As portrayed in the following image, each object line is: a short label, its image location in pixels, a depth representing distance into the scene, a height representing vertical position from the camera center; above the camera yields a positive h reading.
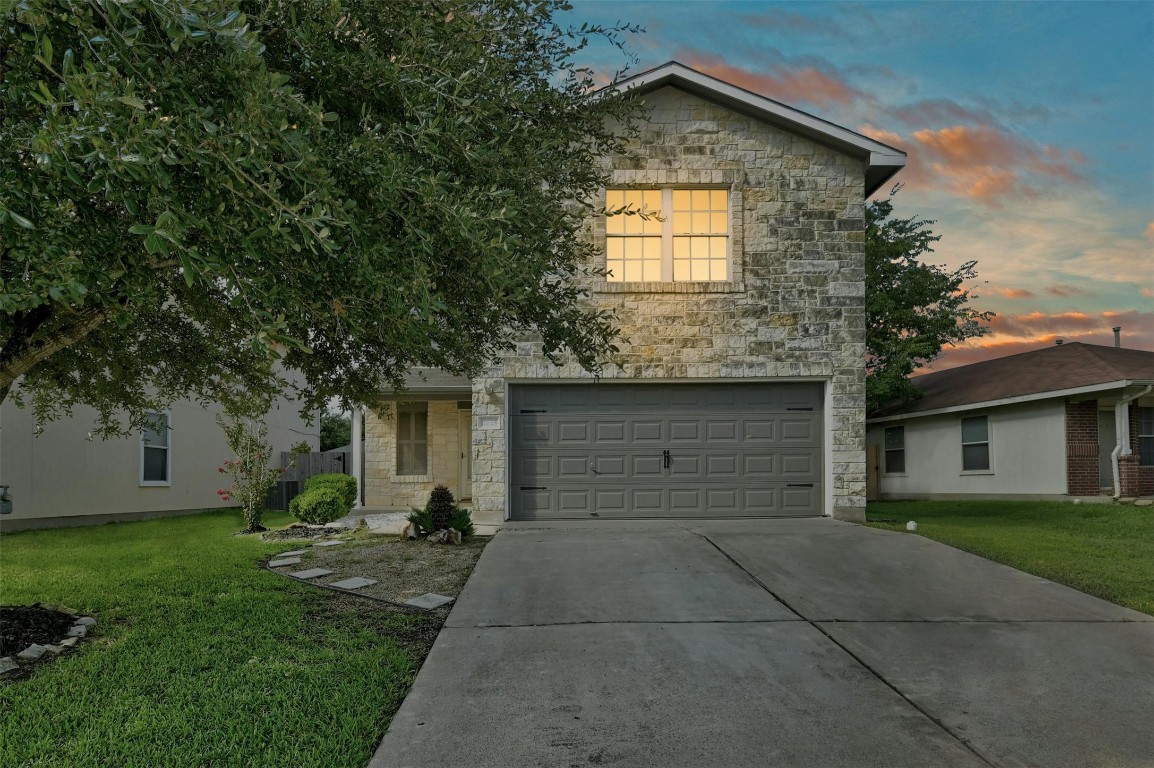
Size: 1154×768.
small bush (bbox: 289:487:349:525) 11.89 -1.31
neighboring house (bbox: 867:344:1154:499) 14.46 -0.01
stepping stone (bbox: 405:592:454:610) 5.93 -1.49
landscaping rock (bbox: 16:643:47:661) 4.52 -1.45
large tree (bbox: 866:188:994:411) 19.39 +3.60
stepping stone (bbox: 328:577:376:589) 6.70 -1.50
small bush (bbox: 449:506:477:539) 9.34 -1.26
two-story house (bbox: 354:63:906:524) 10.77 +1.26
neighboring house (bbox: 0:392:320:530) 11.42 -0.74
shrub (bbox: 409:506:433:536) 9.56 -1.26
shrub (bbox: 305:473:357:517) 13.32 -1.05
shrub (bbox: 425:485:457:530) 9.55 -1.07
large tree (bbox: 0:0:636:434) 2.77 +1.18
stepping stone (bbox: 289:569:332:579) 7.25 -1.51
